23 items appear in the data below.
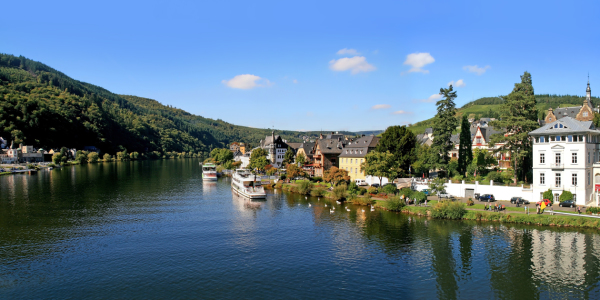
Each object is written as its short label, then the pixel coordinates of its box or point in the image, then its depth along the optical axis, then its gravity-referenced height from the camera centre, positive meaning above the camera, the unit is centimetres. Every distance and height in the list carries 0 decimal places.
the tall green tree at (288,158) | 11570 -287
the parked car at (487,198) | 5503 -794
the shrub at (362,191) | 6882 -826
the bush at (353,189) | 6869 -791
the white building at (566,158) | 4959 -189
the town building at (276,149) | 13538 +8
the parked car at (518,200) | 5200 -802
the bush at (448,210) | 4956 -888
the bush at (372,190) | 6657 -782
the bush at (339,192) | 6762 -826
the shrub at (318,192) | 7481 -904
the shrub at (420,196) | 5753 -798
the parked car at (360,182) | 7849 -750
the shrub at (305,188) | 7756 -843
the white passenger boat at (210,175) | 11112 -761
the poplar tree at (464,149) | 7175 -56
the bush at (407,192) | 6029 -764
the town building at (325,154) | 9494 -148
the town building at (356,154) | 8362 -143
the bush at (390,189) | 6506 -753
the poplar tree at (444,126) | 6912 +395
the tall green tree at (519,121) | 5916 +403
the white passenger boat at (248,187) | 7372 -822
